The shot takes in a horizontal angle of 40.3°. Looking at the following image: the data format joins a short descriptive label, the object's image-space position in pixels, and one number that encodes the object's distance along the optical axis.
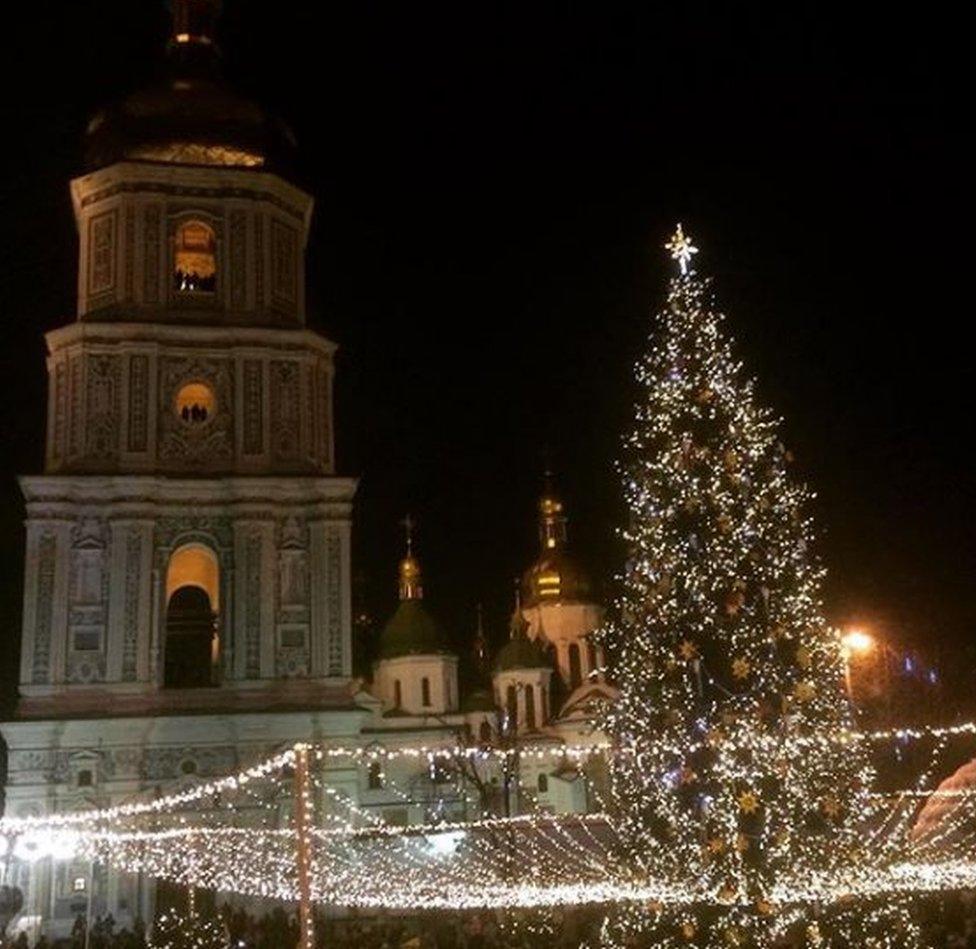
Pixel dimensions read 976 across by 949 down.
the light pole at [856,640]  22.81
